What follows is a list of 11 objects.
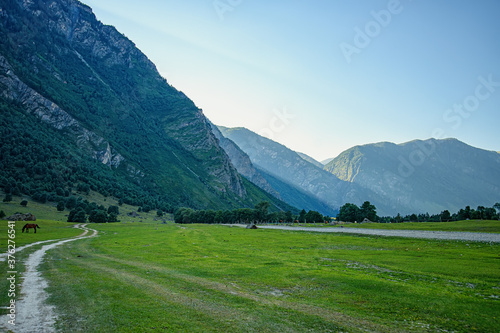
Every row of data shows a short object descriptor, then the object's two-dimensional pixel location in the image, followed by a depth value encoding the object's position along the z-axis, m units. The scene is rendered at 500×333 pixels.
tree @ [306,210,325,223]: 178.62
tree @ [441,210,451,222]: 167.88
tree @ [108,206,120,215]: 171.02
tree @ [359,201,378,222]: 160.75
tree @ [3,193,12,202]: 128.50
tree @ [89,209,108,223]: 132.25
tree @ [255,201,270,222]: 176.50
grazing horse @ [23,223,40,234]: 60.92
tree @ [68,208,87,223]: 124.69
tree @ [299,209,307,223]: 188.25
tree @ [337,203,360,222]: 164.31
